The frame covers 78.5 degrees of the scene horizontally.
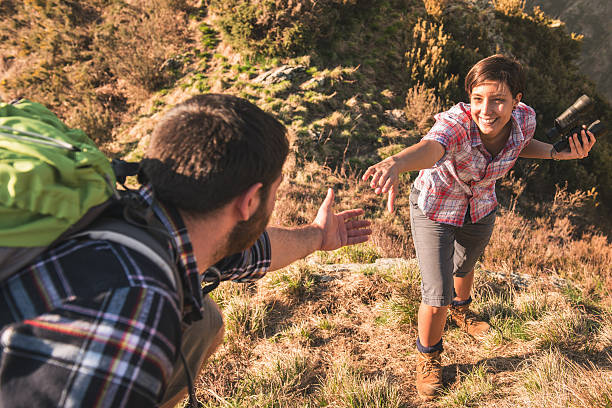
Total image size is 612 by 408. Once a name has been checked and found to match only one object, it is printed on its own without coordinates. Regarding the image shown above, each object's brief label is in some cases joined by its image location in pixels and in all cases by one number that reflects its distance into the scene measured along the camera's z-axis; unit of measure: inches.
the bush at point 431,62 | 304.8
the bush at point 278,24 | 285.6
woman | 85.6
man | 34.4
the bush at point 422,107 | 284.0
